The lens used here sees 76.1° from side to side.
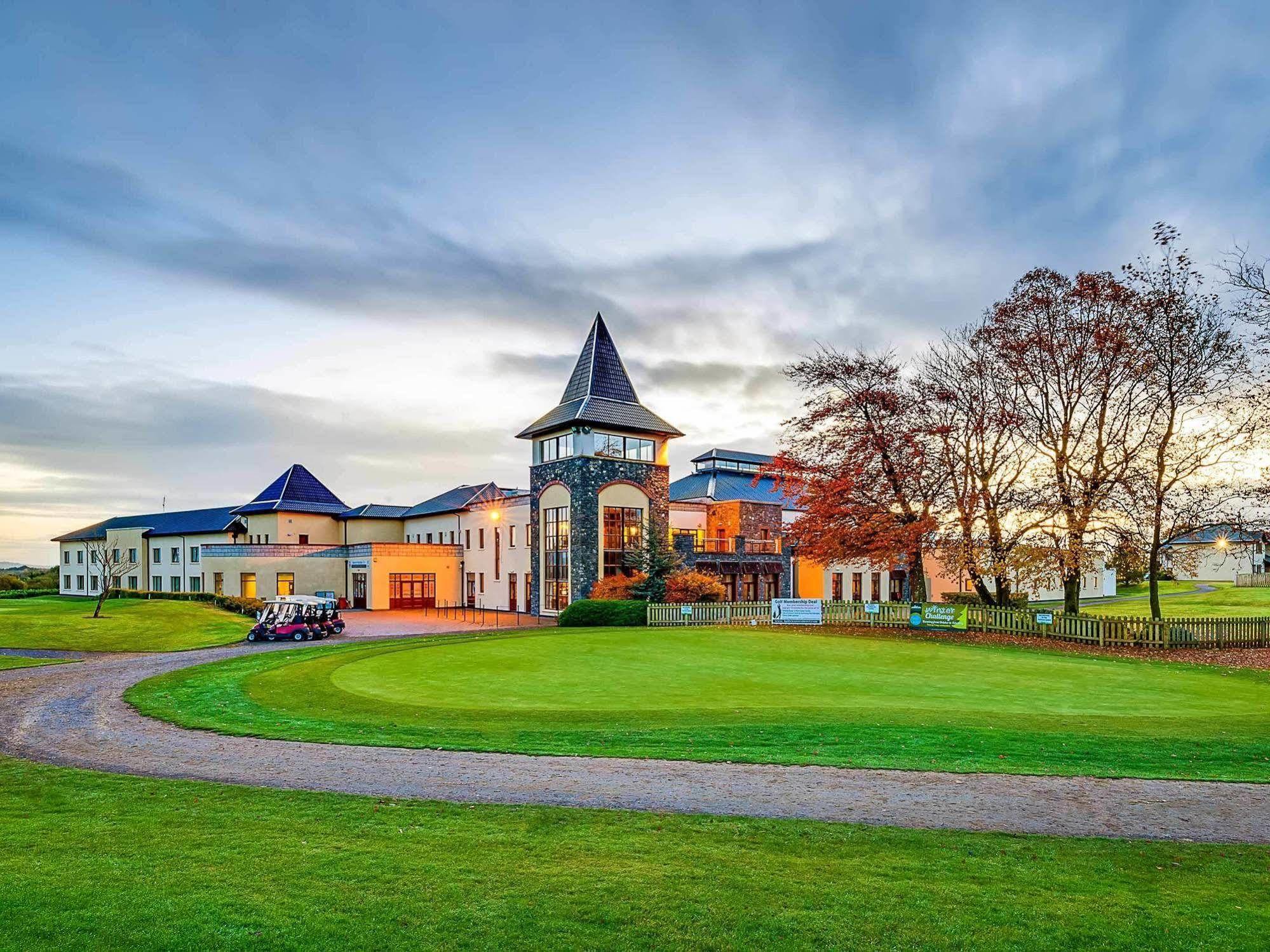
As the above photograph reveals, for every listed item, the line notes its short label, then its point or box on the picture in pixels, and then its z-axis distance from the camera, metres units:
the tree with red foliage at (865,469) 36.34
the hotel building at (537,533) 46.44
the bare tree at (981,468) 34.31
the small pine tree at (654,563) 41.72
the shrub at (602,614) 38.06
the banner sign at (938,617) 34.84
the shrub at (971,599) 53.72
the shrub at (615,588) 42.22
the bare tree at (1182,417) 31.02
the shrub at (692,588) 41.22
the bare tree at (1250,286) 25.61
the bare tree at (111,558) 55.30
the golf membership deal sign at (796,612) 38.44
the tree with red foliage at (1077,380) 32.00
